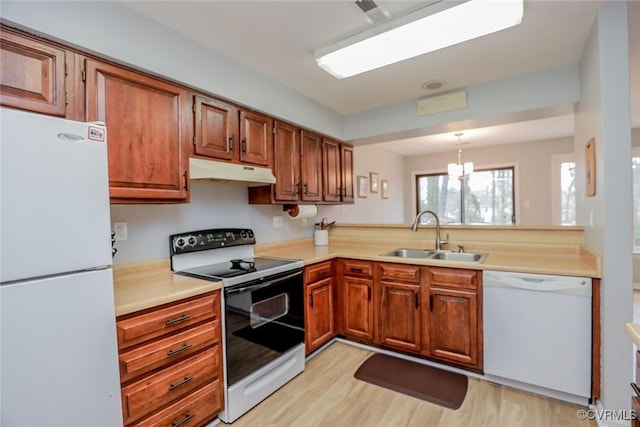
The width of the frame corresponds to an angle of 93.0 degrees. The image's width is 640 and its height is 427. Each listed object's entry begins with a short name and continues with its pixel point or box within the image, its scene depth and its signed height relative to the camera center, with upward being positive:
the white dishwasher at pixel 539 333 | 1.88 -0.83
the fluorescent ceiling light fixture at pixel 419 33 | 1.55 +1.01
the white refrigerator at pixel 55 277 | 1.04 -0.24
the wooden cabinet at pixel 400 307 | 2.45 -0.82
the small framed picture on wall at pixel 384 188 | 5.71 +0.39
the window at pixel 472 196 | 5.89 +0.23
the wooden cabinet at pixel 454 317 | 2.21 -0.82
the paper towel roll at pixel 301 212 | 3.03 -0.02
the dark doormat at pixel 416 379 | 2.05 -1.27
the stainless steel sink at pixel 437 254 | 2.72 -0.44
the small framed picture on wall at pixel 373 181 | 5.34 +0.50
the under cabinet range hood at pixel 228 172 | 1.91 +0.27
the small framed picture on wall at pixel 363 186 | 4.95 +0.39
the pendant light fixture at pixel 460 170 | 4.49 +0.56
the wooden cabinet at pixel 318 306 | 2.49 -0.83
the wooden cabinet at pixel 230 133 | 2.00 +0.57
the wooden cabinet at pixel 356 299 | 2.66 -0.81
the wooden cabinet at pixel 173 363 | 1.41 -0.78
